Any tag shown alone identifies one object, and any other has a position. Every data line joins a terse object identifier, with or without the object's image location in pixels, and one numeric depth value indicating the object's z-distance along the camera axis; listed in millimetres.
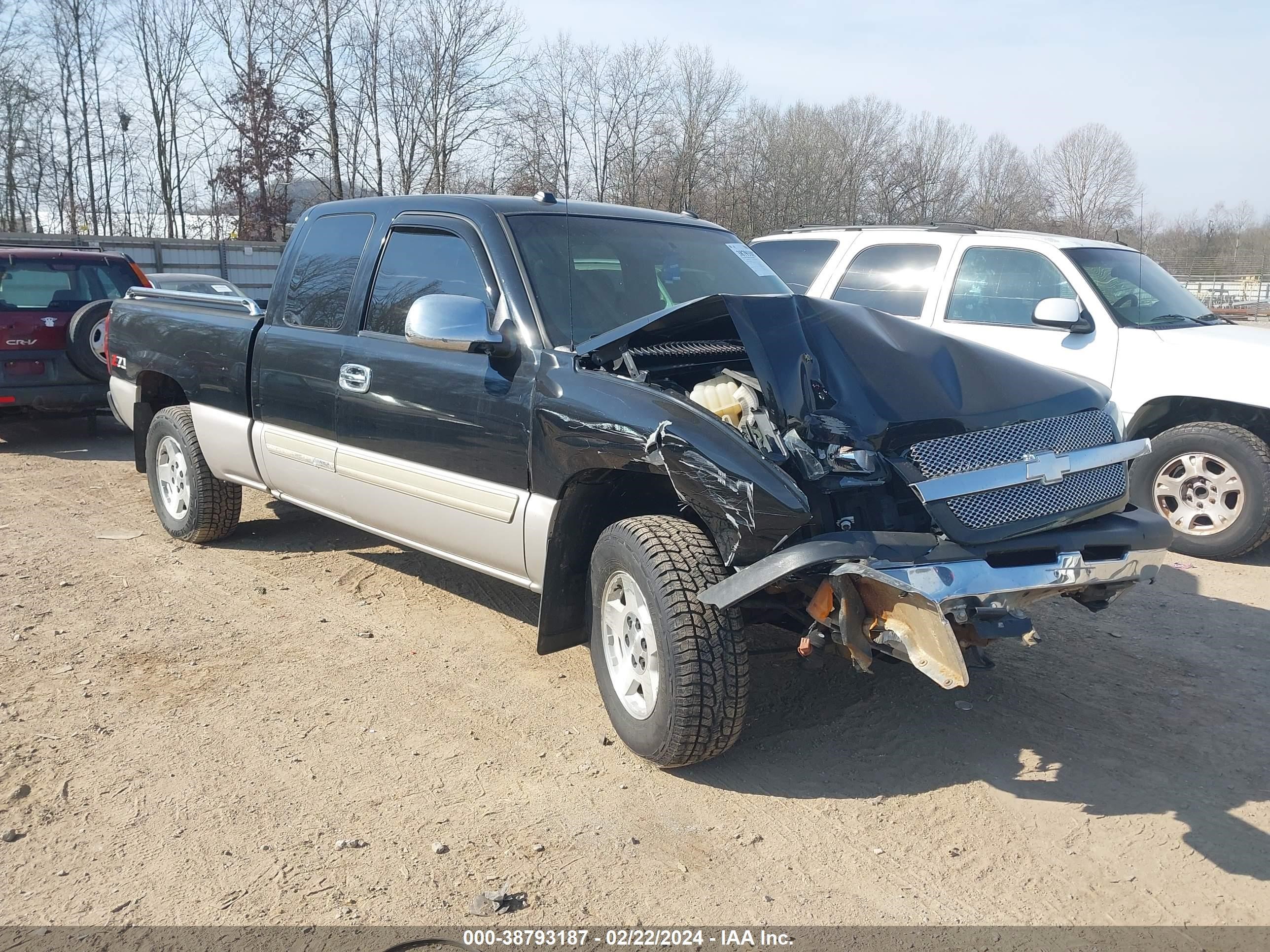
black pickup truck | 3252
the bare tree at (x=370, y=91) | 30531
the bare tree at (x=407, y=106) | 30422
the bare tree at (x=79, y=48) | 31906
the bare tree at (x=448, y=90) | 30219
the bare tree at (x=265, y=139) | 29969
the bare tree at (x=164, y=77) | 32875
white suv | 6438
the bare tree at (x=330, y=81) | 30406
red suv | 9281
